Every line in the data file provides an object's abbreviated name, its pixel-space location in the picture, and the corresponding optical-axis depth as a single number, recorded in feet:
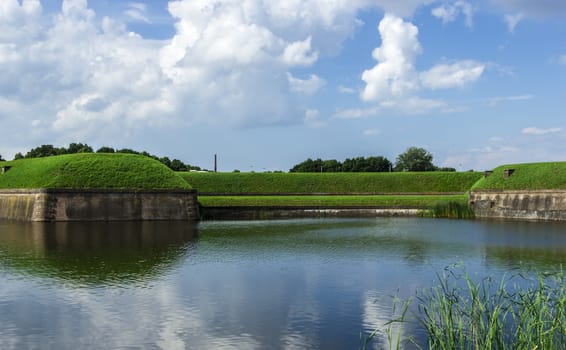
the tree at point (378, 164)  399.85
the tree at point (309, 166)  405.80
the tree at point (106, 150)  329.52
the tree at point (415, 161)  414.62
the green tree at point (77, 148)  324.52
